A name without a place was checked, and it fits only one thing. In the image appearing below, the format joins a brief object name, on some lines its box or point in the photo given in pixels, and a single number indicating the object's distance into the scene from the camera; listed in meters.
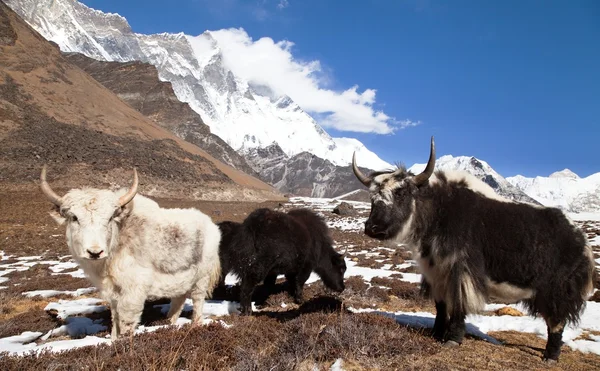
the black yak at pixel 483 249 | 4.70
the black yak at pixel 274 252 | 7.18
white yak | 4.46
